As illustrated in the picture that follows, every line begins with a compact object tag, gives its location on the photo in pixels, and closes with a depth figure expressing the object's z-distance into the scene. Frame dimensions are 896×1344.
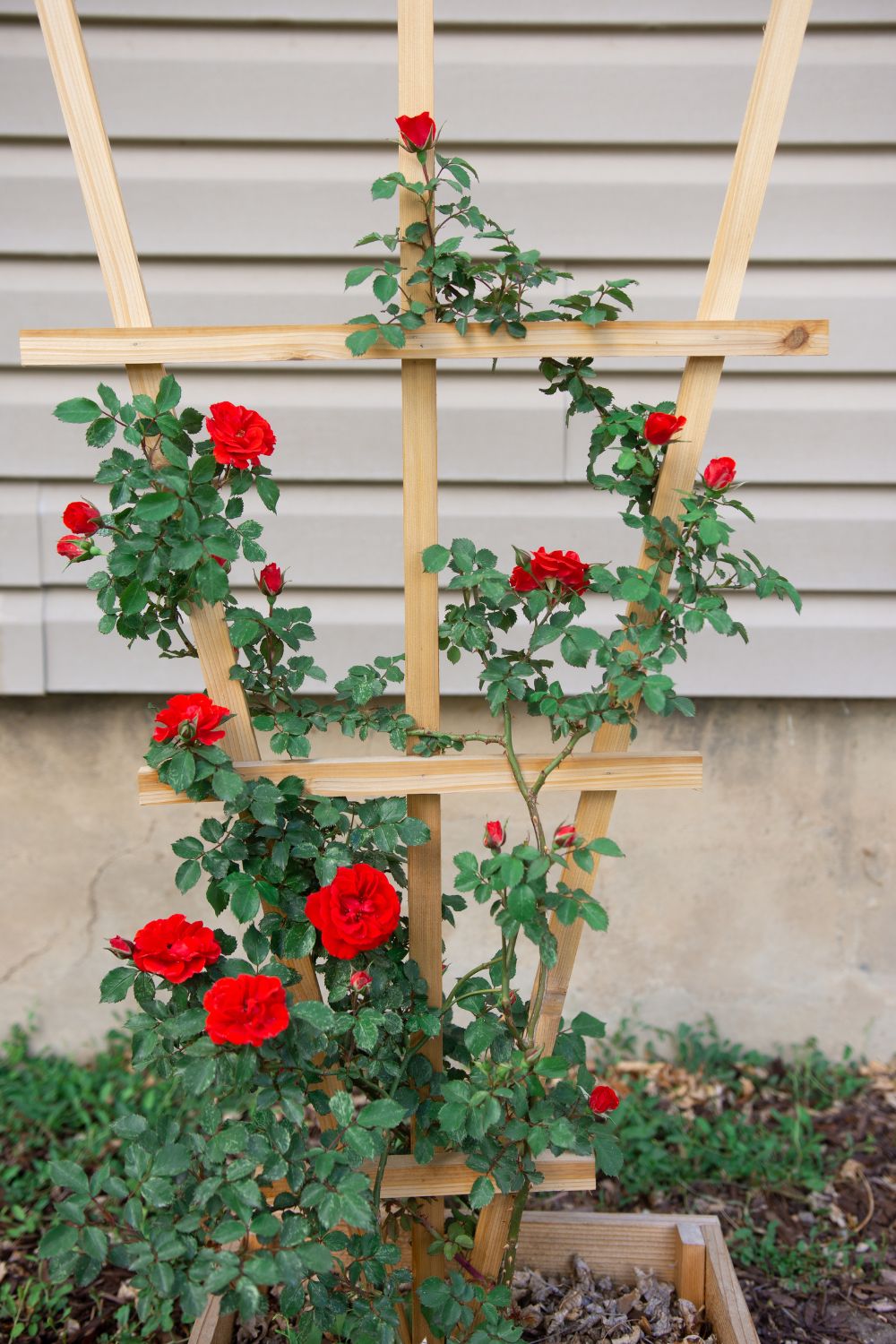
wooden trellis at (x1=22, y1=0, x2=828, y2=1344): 1.21
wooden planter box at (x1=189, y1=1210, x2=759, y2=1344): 1.61
